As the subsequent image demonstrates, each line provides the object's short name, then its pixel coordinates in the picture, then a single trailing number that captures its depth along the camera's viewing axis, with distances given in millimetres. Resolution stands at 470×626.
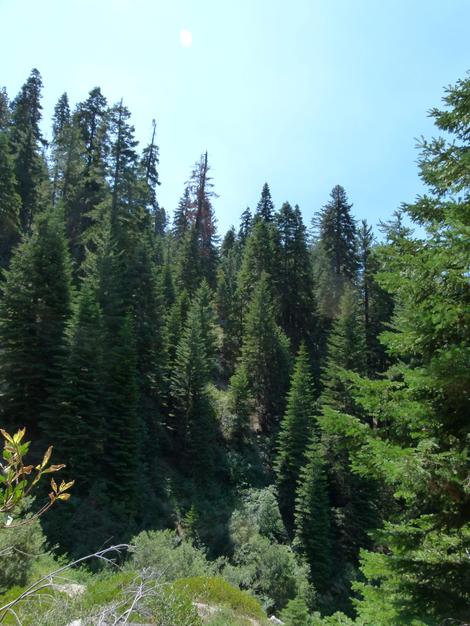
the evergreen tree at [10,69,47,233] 43219
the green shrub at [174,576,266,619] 10523
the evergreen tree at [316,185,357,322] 44219
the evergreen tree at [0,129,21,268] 34469
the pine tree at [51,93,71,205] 41969
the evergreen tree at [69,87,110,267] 34969
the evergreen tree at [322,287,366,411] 30691
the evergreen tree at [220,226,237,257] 70638
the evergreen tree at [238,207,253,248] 69331
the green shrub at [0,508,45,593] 9242
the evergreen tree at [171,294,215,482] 28406
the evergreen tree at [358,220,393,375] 38594
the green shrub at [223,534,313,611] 19469
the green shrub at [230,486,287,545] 23547
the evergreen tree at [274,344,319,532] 27755
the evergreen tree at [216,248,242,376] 42450
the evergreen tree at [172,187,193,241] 56244
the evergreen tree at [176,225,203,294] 45434
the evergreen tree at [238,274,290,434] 36594
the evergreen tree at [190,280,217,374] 35344
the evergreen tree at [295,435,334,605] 23750
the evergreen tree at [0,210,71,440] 22281
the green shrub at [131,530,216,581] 12680
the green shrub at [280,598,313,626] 11891
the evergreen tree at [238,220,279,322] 44312
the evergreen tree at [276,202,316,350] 44375
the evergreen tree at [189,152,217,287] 51250
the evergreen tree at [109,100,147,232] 33094
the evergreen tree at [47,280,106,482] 20375
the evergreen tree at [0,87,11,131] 53347
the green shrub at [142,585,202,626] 6906
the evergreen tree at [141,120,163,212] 52625
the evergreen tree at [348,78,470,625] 5004
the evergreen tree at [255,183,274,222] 57406
